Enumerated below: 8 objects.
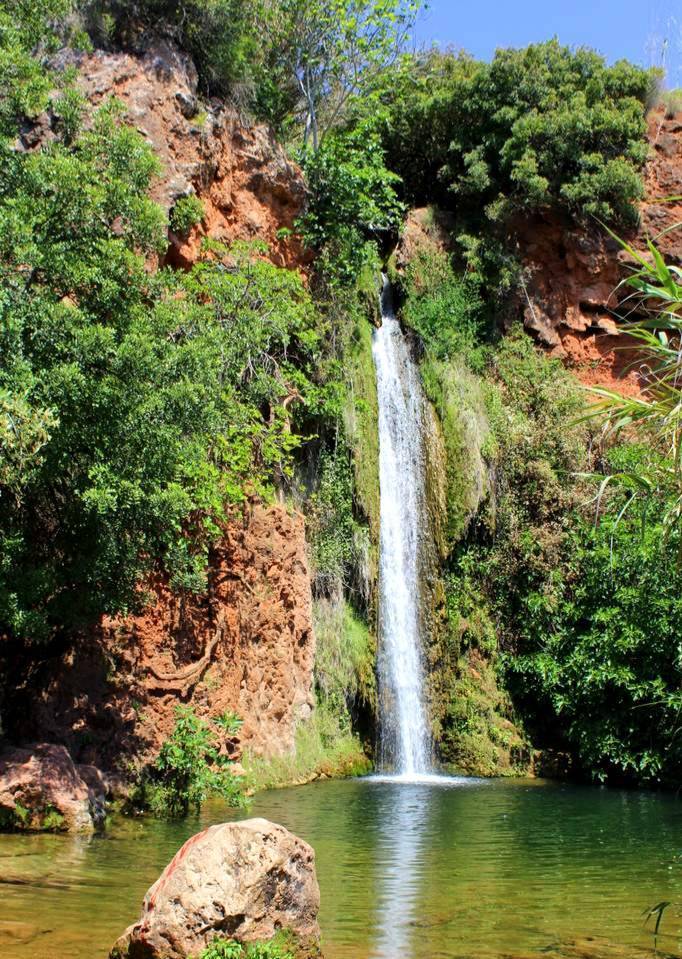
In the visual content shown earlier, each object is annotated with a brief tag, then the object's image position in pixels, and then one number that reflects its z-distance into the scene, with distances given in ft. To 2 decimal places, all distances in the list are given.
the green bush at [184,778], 42.45
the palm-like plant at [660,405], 20.06
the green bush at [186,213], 54.49
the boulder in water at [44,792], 35.70
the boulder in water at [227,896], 20.06
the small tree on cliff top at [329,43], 73.10
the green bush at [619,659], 59.00
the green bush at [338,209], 69.87
